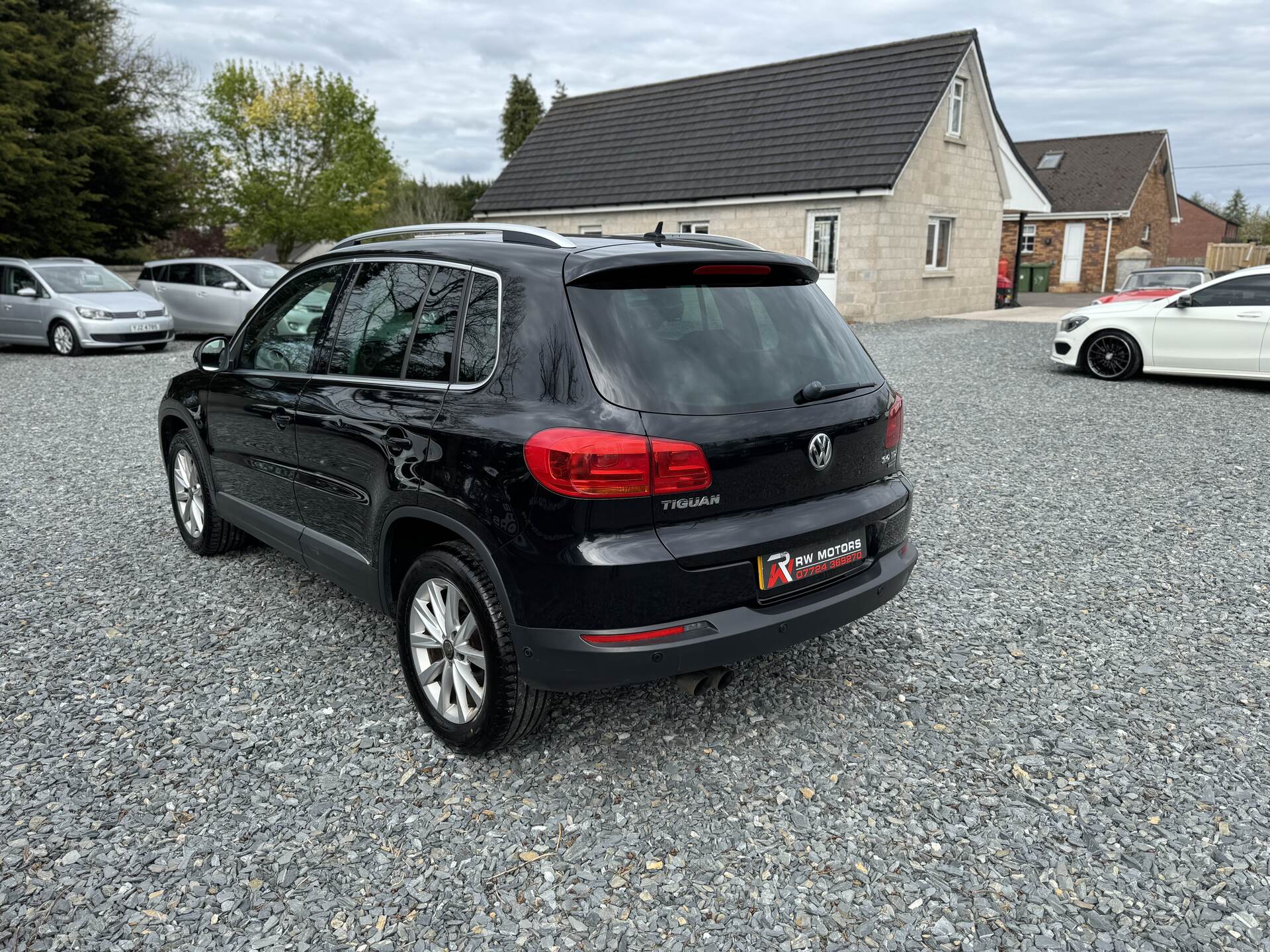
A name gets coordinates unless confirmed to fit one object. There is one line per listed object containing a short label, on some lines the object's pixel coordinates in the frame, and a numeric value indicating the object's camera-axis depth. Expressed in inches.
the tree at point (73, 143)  749.3
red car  641.0
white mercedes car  454.3
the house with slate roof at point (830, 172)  823.7
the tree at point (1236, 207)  3570.4
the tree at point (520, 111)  2751.0
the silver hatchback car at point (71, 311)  637.9
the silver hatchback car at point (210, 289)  709.3
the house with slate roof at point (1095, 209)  1435.8
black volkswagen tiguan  112.3
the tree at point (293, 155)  1302.9
